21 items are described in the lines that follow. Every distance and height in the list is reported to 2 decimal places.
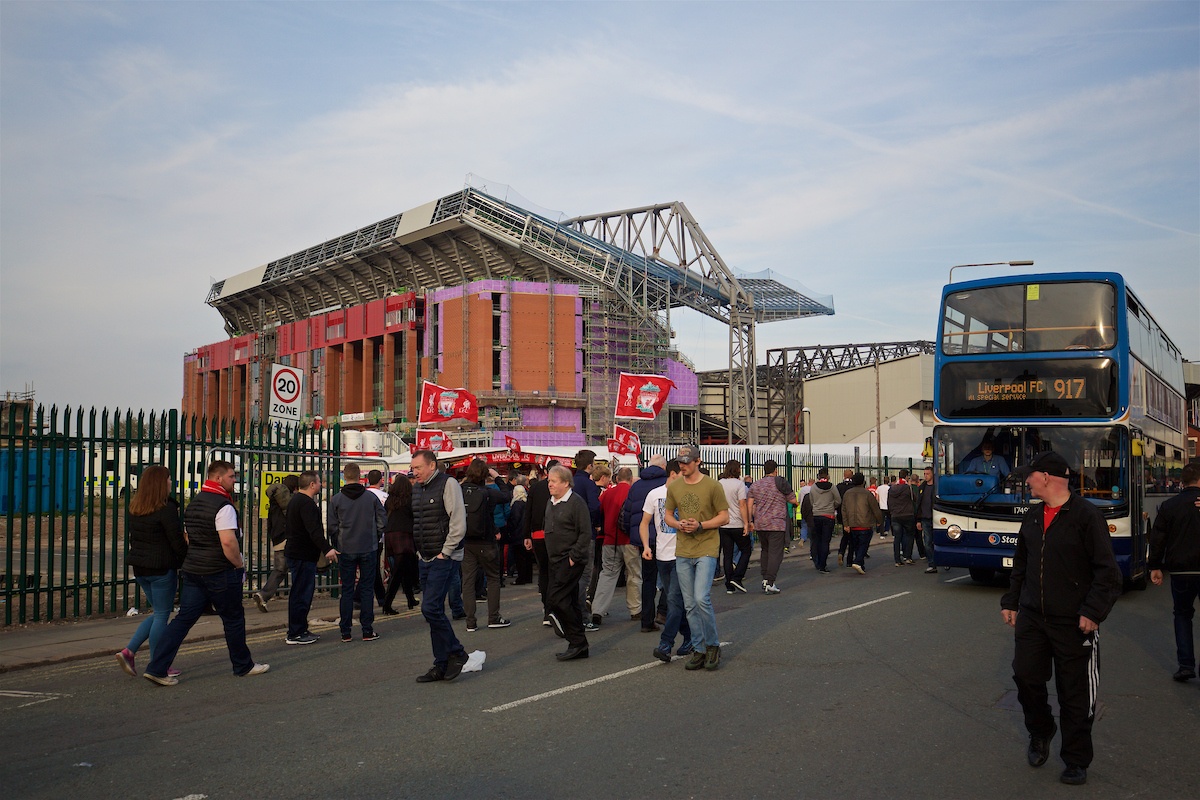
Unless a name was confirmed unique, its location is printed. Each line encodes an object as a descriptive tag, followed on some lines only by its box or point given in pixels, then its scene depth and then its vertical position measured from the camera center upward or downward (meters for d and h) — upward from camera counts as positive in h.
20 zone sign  14.17 +0.76
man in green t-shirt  8.82 -0.95
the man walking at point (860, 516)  18.38 -1.34
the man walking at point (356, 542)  11.04 -1.08
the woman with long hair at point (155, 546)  8.60 -0.85
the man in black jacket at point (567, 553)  9.38 -1.04
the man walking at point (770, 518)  15.47 -1.19
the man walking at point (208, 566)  8.44 -1.02
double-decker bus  13.70 +0.52
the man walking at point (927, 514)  18.67 -1.41
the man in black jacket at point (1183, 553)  8.20 -0.92
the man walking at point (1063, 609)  5.58 -0.94
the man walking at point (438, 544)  8.54 -0.89
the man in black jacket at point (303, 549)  10.44 -1.08
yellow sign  13.70 -0.49
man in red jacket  11.65 -1.26
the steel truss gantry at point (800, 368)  85.14 +6.58
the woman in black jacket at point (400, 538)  11.51 -1.12
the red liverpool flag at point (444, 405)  38.91 +1.64
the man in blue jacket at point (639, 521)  10.64 -0.90
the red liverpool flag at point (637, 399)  28.62 +1.31
